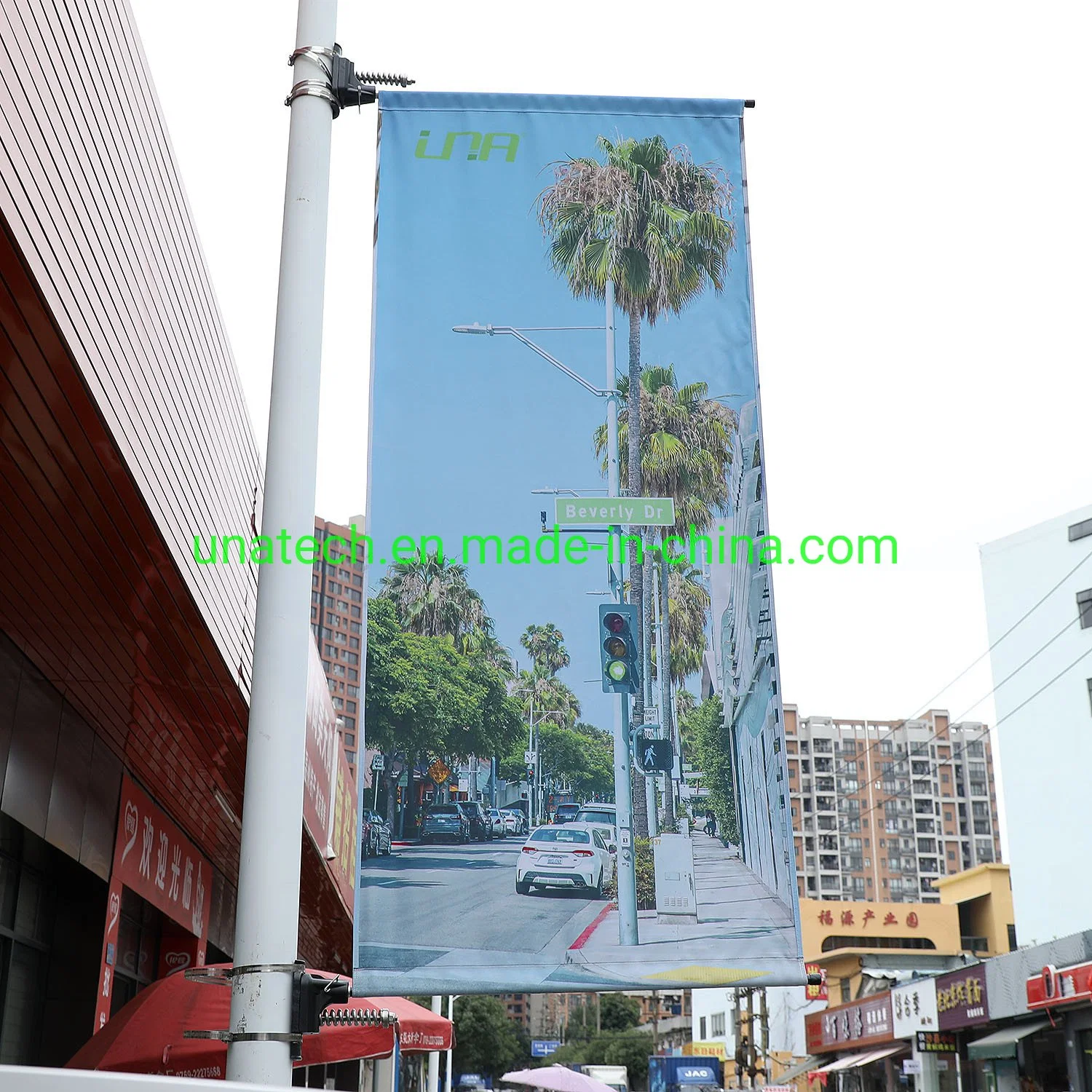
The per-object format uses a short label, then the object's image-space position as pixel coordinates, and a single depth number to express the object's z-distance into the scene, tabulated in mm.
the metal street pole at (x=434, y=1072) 26469
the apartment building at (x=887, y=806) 117312
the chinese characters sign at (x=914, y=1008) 28094
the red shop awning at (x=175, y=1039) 6762
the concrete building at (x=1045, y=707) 34469
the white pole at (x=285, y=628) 3818
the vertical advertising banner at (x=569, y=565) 4613
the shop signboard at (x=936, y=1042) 27016
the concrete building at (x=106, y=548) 4770
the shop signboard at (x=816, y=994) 44219
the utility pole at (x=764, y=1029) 39222
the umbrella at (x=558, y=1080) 22500
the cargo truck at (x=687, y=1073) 53281
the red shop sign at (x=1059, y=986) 19688
